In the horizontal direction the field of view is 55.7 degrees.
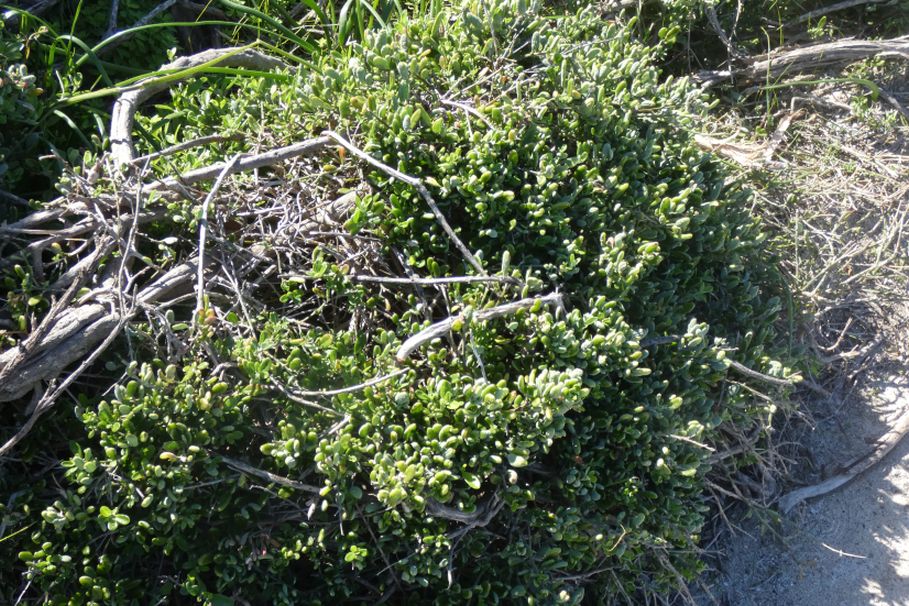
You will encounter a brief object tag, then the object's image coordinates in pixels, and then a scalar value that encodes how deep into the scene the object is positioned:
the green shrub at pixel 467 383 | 2.09
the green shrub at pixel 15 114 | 2.64
